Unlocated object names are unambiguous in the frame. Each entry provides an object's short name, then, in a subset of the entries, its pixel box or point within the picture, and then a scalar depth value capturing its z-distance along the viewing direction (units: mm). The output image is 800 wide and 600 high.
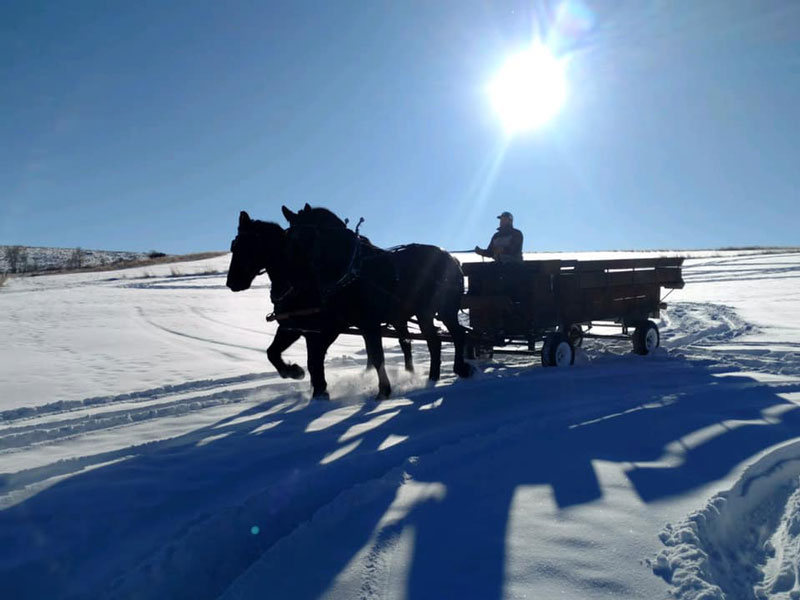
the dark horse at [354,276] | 6785
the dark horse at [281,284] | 6844
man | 9445
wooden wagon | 8641
